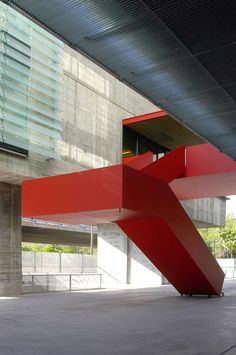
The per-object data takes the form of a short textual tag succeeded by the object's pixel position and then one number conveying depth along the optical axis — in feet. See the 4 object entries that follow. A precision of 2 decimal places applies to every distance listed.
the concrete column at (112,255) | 96.32
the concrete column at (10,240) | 63.16
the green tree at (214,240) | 247.68
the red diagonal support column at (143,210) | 44.75
